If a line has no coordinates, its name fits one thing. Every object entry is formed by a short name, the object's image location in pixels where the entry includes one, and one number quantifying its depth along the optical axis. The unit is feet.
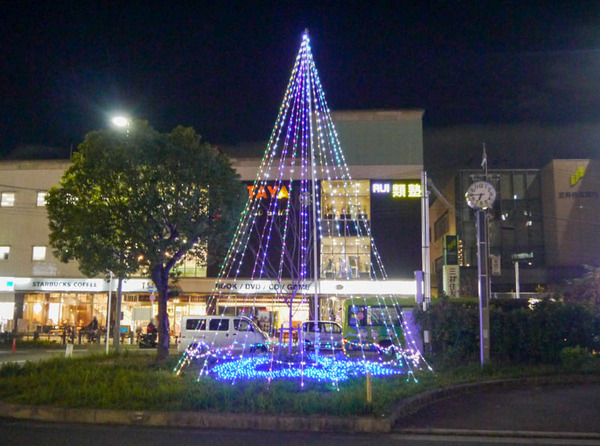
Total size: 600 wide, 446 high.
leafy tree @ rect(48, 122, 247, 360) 55.93
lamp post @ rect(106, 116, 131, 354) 57.58
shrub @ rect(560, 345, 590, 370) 51.08
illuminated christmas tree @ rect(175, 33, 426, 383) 46.75
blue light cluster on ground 41.96
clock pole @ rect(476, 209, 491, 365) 55.16
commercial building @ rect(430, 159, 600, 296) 145.28
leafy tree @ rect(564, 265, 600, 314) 77.83
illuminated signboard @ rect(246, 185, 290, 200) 116.06
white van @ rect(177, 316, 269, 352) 75.20
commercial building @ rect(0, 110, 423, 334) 116.47
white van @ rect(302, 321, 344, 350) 76.48
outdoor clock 58.34
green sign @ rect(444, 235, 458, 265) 89.71
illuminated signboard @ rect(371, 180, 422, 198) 116.67
